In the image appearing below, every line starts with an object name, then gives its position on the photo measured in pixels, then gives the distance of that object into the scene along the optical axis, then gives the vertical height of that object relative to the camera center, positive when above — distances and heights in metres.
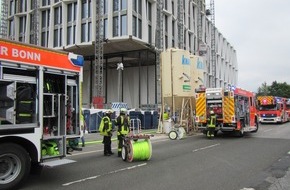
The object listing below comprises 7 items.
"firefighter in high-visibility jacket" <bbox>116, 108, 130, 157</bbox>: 12.06 -0.56
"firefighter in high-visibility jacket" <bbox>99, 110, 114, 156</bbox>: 12.23 -0.63
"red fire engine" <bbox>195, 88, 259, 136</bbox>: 19.09 +0.14
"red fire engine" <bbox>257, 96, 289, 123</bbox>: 34.75 +0.11
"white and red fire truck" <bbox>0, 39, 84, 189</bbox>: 7.21 +0.13
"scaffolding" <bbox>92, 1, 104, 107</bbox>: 37.34 +7.35
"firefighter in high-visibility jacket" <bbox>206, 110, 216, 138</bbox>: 19.05 -0.75
